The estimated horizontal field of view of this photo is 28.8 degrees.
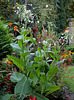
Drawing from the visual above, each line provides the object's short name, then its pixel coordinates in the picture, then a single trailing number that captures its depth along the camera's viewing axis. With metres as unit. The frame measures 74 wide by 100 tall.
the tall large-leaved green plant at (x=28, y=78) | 2.13
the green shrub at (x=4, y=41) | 3.83
